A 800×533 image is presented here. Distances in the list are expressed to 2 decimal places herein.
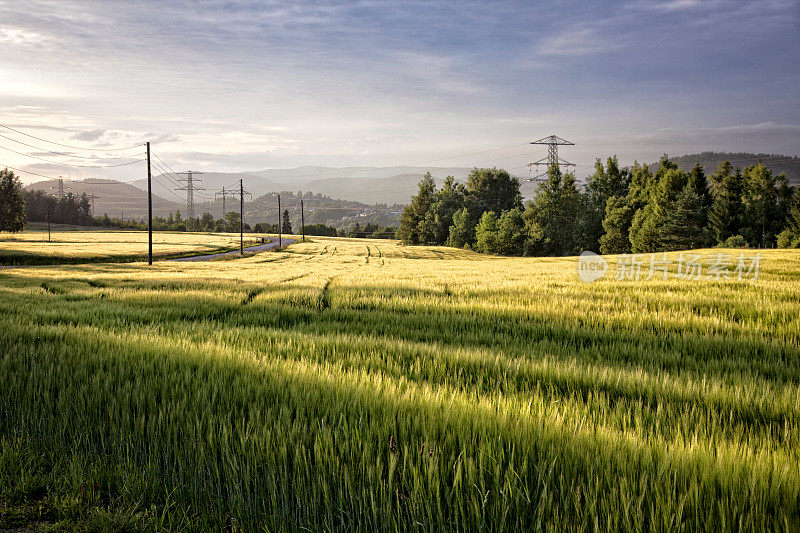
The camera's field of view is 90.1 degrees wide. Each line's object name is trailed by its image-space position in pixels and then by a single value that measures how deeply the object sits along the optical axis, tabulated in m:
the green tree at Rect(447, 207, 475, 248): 95.50
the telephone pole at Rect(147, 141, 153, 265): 40.19
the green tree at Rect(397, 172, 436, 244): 111.44
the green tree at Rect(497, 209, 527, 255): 84.56
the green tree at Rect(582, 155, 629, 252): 83.00
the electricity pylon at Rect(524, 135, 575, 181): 107.62
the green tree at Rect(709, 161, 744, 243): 72.44
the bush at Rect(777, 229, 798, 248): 67.29
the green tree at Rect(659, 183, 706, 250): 67.31
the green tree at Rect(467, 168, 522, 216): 111.44
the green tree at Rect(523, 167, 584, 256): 82.50
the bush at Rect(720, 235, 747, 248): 67.38
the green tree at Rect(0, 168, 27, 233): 94.19
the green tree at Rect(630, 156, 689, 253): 69.50
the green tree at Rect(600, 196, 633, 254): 76.81
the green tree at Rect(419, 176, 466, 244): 104.62
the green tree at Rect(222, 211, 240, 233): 166.75
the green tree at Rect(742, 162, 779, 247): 73.75
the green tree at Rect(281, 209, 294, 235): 163.46
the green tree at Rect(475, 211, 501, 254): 85.81
